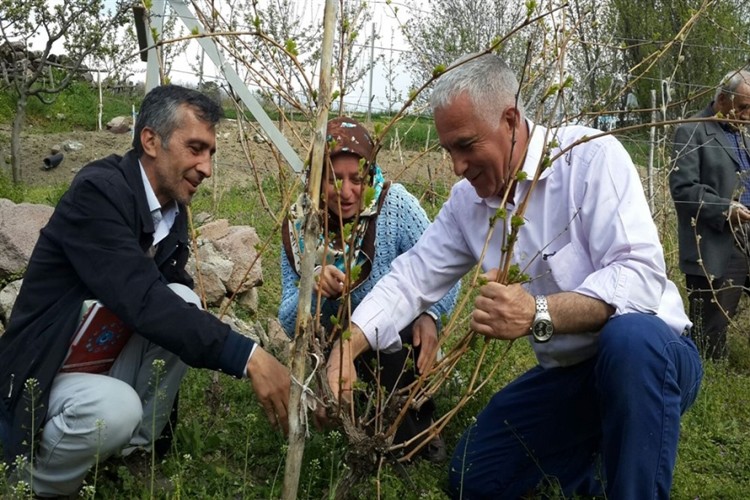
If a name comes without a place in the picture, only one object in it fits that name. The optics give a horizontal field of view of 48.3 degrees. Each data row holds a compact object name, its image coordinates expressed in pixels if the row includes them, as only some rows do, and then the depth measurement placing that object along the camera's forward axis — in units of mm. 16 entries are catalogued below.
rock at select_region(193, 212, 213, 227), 7445
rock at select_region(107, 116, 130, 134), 14454
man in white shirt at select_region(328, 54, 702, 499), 2471
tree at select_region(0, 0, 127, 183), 10039
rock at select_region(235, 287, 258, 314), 5848
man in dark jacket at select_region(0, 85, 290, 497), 2547
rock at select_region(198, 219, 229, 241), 6564
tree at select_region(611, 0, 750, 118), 13562
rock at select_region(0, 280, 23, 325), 4609
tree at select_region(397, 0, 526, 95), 9587
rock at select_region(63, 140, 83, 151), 12867
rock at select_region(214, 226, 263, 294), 5824
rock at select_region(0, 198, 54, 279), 5152
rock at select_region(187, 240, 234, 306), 5523
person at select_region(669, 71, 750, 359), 5199
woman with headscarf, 3246
